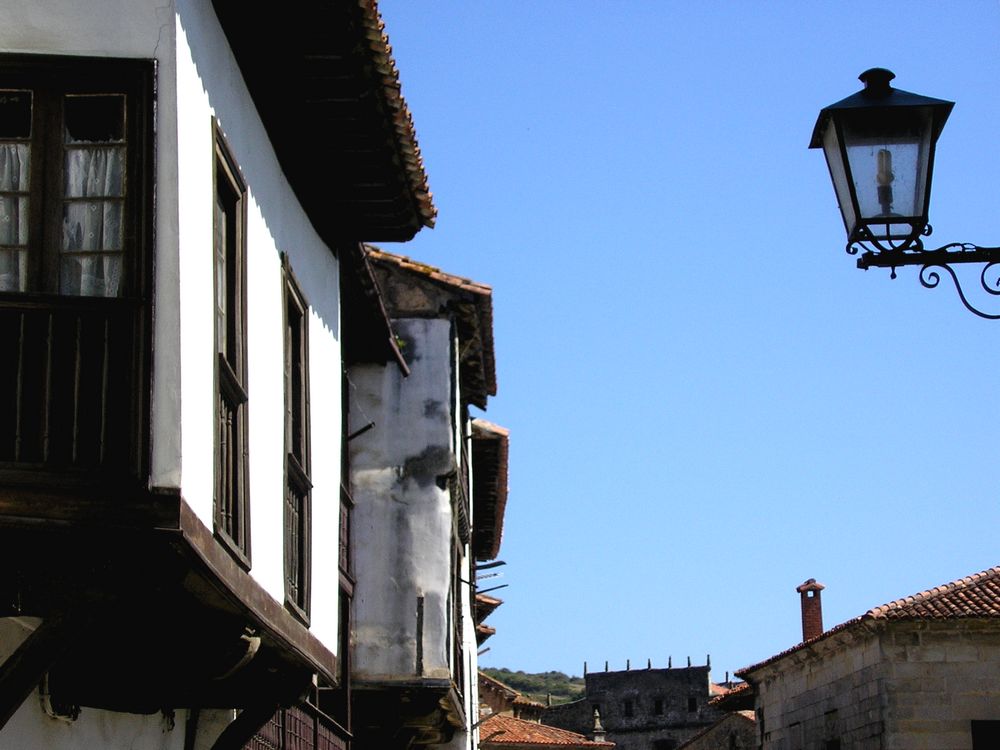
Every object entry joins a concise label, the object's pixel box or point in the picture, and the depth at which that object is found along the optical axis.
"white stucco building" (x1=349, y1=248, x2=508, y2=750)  17.44
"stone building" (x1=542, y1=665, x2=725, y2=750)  89.00
